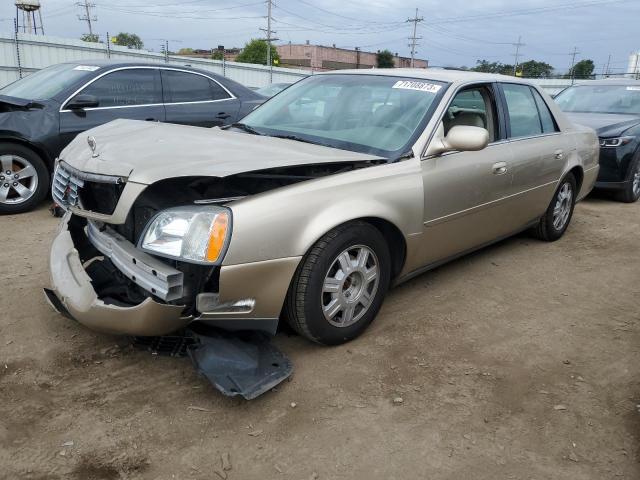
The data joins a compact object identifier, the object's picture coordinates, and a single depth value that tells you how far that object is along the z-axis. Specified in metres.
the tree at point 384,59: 66.61
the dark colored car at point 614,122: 6.82
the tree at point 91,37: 56.09
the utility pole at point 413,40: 70.75
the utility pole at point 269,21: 54.21
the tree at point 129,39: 97.61
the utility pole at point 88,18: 70.89
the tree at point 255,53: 67.50
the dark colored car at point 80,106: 5.47
